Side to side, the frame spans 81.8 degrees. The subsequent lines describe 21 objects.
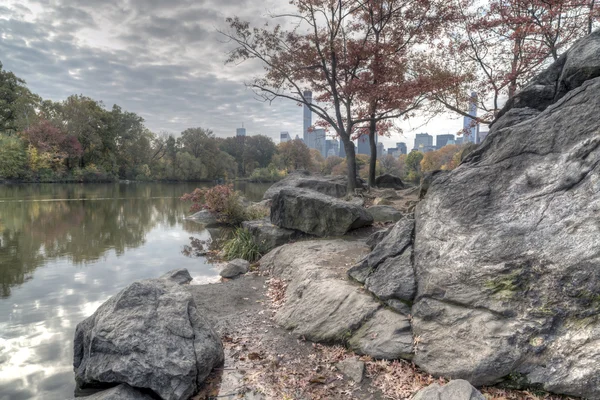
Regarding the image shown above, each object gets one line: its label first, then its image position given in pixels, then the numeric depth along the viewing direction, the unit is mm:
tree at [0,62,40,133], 46062
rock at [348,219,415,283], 5562
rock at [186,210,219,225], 18703
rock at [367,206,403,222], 10852
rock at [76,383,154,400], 3760
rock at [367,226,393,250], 6929
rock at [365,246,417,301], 4945
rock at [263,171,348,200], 18234
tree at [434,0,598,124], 10812
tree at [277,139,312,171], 74062
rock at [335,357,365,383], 4305
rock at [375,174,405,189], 22219
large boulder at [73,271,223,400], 3916
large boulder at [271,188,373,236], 9695
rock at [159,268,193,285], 8773
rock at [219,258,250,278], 9211
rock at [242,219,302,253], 10414
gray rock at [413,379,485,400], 3101
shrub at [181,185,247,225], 16875
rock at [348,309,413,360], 4445
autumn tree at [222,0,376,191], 14251
